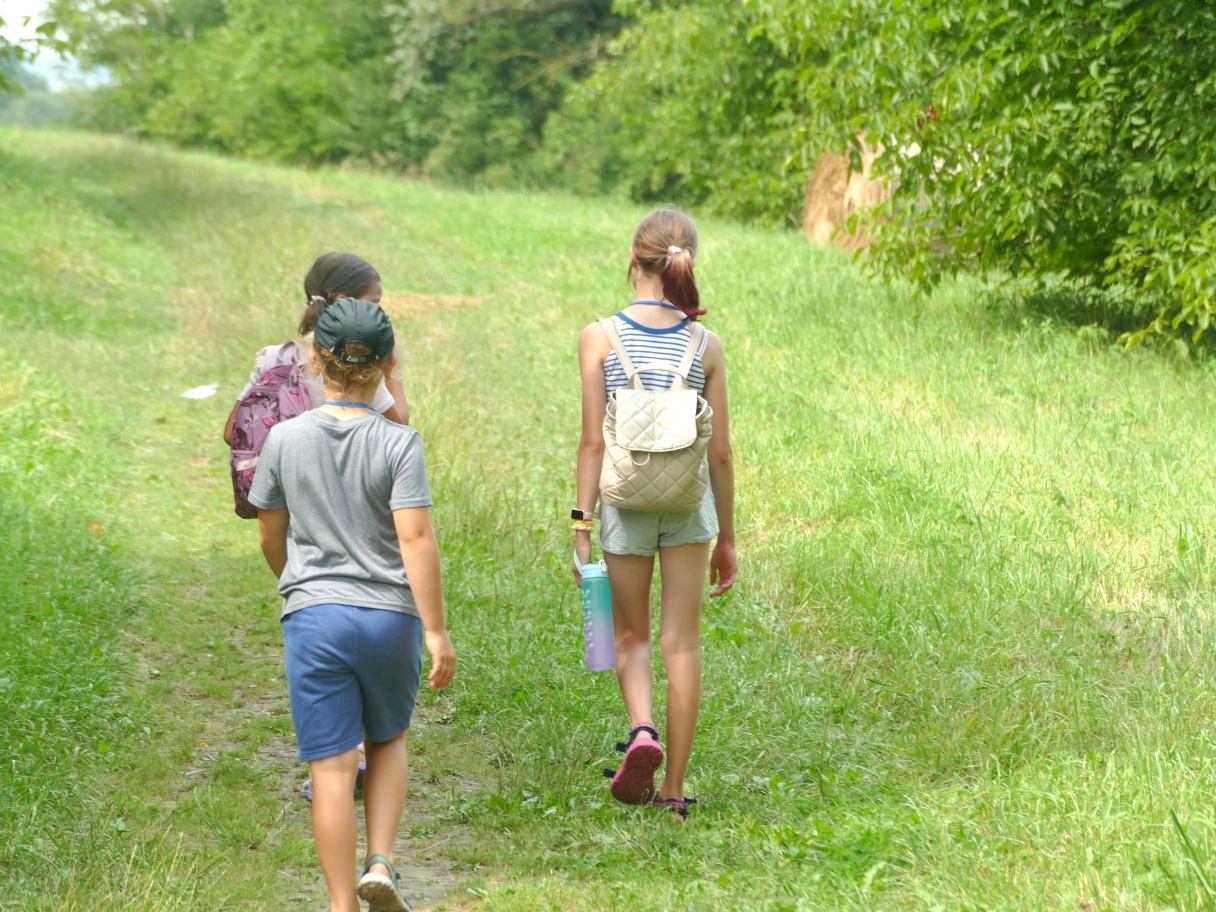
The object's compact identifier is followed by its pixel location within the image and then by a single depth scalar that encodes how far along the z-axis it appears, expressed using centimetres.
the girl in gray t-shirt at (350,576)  776
